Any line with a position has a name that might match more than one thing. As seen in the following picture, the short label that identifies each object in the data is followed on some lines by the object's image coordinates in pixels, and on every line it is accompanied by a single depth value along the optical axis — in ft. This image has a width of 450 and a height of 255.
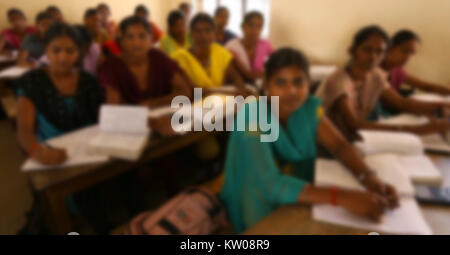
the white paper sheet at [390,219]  2.43
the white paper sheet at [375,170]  2.93
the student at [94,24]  10.52
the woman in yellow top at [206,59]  7.15
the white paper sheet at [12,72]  8.48
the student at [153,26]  12.14
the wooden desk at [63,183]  3.31
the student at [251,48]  8.22
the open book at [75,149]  3.55
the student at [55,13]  8.86
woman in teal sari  2.85
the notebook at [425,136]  3.99
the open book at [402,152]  3.19
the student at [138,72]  5.60
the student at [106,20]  12.57
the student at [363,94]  4.63
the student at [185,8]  12.56
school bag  2.97
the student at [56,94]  4.67
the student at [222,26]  10.75
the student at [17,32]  9.37
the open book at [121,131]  3.81
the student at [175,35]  8.88
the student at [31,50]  9.62
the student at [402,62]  5.75
